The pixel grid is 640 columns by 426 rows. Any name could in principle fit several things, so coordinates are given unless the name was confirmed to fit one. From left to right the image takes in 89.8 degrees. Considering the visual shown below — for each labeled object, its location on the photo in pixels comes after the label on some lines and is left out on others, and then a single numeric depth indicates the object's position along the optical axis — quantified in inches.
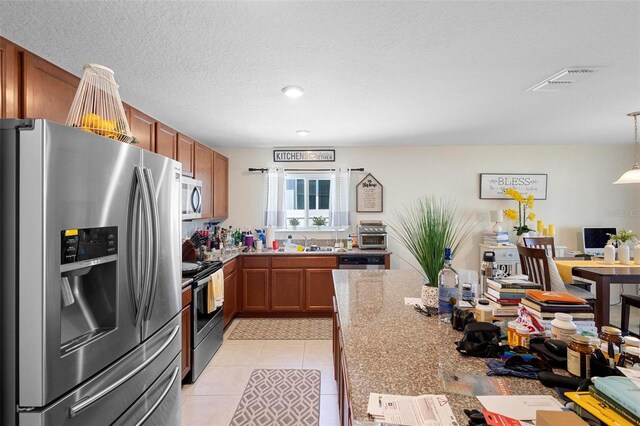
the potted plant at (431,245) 61.0
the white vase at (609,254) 127.6
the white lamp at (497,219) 175.2
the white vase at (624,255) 124.3
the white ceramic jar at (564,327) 44.9
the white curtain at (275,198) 184.2
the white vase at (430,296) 65.2
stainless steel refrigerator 40.9
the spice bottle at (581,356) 38.1
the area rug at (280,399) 84.7
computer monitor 177.6
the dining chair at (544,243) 150.9
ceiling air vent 83.4
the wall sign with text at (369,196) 185.0
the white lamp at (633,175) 123.4
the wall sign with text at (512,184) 182.1
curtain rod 184.1
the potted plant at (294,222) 186.5
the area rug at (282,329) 139.0
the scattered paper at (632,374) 29.6
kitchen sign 183.5
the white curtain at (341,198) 183.9
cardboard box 24.6
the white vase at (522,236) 172.5
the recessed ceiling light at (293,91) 94.3
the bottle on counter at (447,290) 61.5
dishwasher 160.1
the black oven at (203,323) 102.5
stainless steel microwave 115.1
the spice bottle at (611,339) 40.9
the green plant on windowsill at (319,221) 184.4
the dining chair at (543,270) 111.7
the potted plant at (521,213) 172.7
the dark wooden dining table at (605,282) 107.4
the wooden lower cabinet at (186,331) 96.5
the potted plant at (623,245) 124.5
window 189.2
